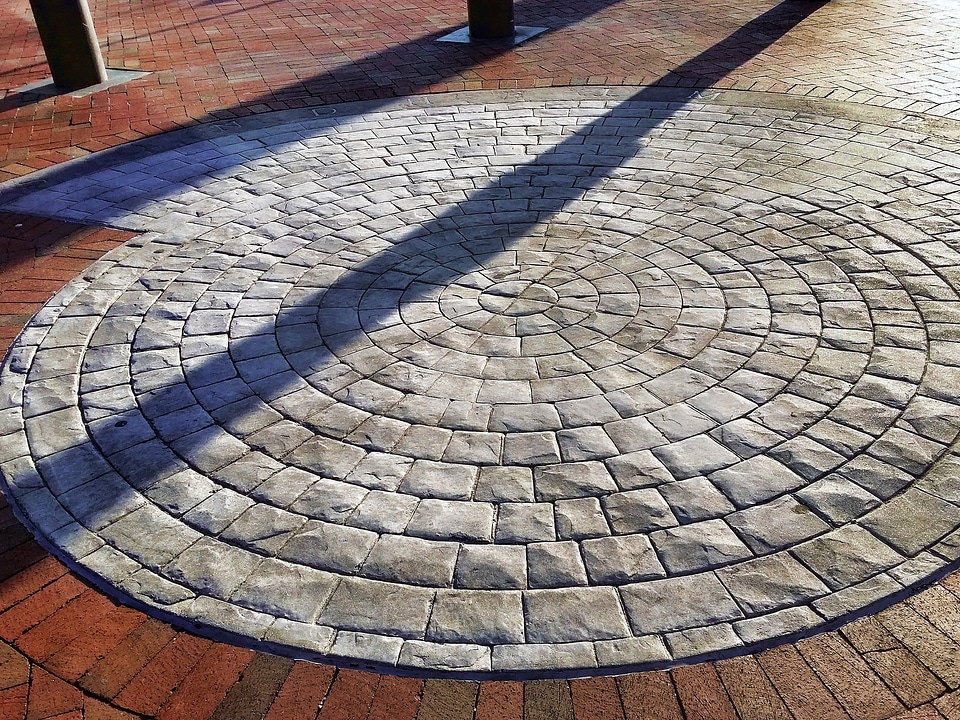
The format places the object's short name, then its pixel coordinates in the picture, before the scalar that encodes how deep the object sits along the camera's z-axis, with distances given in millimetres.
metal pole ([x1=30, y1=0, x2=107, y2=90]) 9125
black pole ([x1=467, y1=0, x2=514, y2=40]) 10555
